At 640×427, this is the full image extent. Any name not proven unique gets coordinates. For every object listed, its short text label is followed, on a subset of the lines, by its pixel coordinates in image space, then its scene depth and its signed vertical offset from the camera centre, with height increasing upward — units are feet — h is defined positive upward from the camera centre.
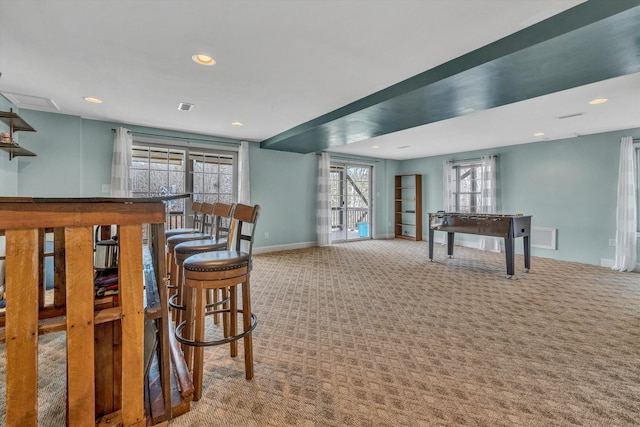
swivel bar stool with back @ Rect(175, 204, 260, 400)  5.00 -1.35
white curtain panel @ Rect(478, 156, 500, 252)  20.51 +1.36
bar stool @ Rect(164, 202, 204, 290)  8.86 -0.76
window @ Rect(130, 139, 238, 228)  15.83 +2.07
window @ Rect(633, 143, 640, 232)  15.05 +2.06
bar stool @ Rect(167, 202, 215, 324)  7.80 -0.88
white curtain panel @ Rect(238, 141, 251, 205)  17.97 +2.14
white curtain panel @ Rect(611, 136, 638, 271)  14.76 -0.08
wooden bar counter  2.81 -1.01
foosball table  13.46 -0.87
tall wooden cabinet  25.72 +0.22
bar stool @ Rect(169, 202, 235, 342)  6.38 -0.89
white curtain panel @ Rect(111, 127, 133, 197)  14.35 +2.23
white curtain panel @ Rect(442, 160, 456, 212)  23.53 +2.00
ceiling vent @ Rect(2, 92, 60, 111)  10.94 +4.34
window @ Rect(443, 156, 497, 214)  22.45 +1.96
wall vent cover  18.24 -1.82
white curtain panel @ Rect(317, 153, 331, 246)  21.72 +0.37
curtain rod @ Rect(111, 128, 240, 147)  15.24 +4.12
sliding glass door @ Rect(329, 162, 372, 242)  24.56 +0.72
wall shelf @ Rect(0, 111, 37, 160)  9.75 +3.06
